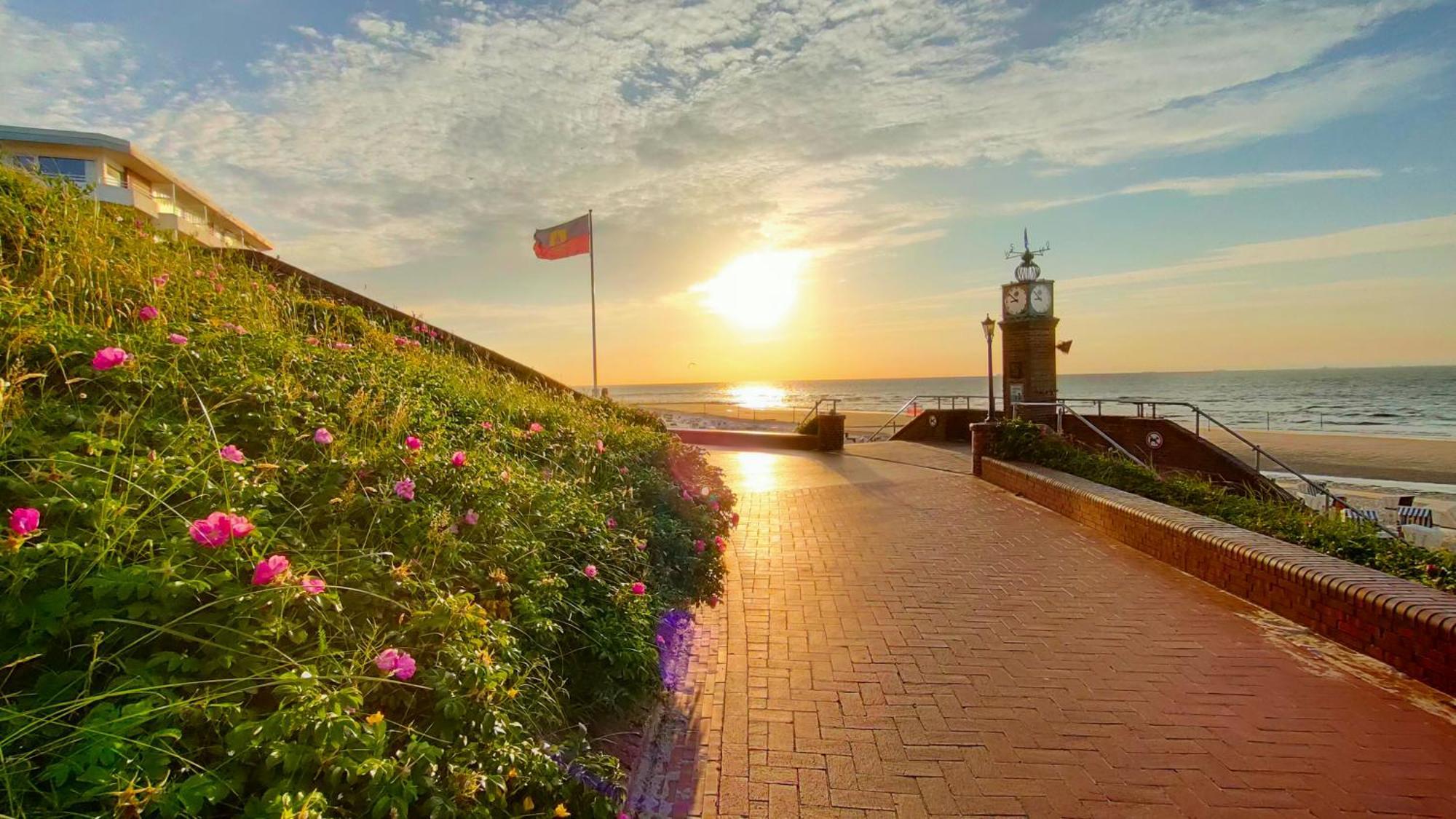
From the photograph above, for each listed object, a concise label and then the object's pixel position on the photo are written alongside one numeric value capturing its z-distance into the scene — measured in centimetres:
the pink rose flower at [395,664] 171
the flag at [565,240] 1820
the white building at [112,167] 1998
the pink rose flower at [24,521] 148
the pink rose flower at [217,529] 173
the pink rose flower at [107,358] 223
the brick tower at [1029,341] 1969
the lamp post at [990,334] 1683
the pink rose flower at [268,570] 168
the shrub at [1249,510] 453
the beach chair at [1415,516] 1071
